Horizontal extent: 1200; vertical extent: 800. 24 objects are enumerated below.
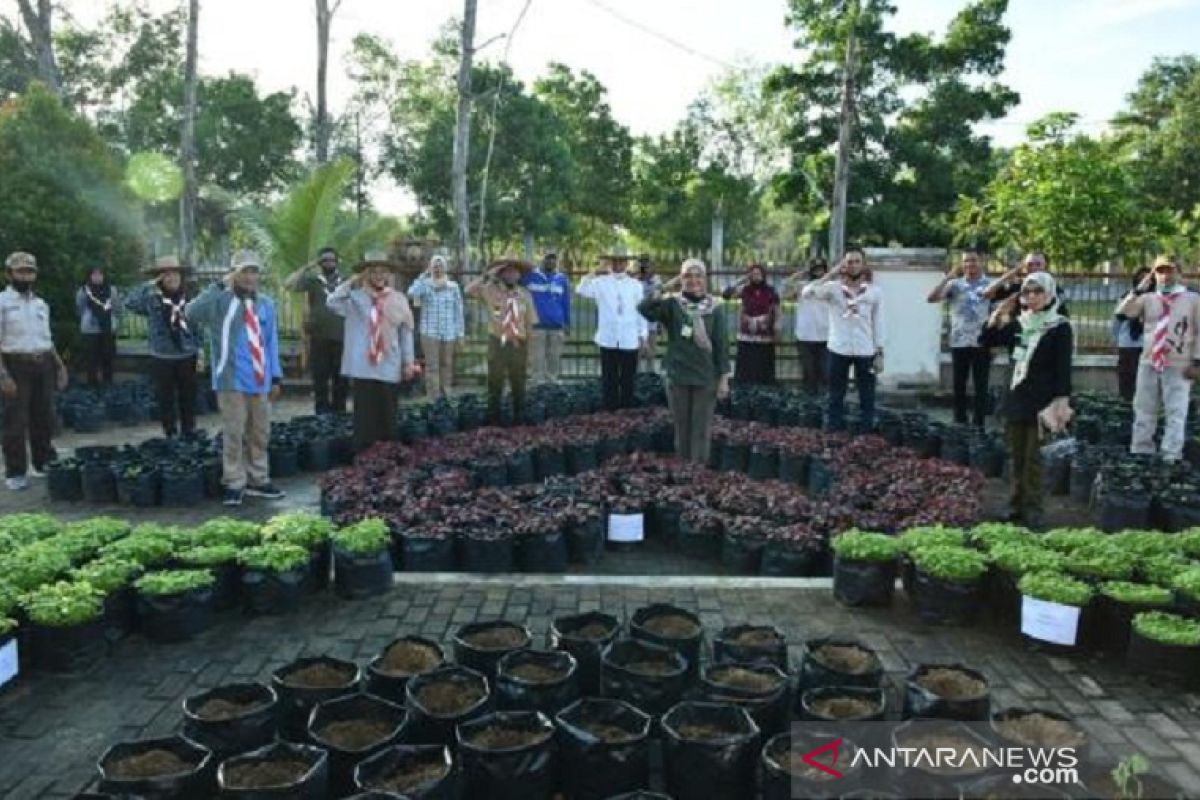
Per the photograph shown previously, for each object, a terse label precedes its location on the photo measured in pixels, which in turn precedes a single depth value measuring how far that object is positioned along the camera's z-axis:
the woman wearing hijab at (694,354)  8.66
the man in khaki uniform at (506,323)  11.05
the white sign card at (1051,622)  5.29
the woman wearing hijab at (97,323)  13.90
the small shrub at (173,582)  5.45
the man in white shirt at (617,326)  11.69
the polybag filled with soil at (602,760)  3.80
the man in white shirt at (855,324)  10.12
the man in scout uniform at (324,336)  11.73
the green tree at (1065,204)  18.23
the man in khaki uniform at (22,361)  8.95
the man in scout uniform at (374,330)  9.05
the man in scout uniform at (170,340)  10.11
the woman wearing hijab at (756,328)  13.05
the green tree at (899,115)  24.00
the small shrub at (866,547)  5.95
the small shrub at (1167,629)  4.88
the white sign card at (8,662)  4.87
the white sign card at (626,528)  7.45
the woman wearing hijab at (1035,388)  7.51
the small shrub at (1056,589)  5.27
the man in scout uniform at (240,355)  8.36
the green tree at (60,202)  15.09
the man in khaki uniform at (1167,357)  9.36
